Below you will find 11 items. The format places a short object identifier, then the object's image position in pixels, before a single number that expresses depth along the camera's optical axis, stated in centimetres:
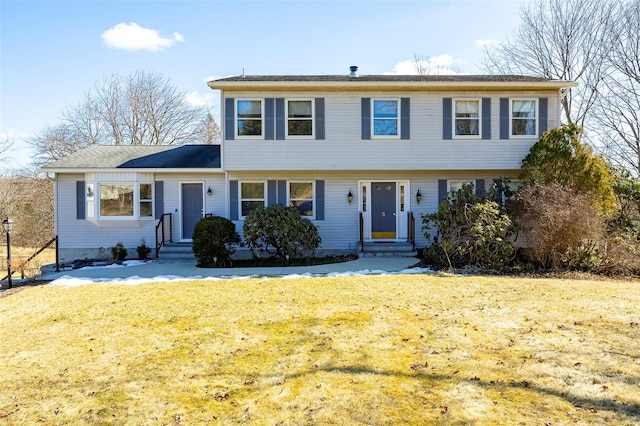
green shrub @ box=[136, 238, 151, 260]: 1245
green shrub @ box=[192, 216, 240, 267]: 1081
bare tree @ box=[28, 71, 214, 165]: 2680
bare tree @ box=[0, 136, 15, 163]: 2211
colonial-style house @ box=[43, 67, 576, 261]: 1204
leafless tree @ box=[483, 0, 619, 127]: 1931
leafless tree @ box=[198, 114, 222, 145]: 2928
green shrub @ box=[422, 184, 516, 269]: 968
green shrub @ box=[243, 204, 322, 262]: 1085
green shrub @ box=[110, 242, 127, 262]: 1230
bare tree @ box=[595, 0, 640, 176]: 1791
